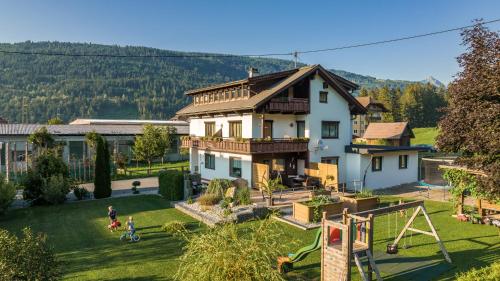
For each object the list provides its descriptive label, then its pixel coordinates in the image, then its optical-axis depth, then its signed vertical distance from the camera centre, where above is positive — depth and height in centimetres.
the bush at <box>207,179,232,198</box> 2212 -380
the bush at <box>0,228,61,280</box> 744 -294
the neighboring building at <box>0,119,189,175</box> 3903 -57
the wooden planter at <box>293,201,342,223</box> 1730 -423
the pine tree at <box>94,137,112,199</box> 2461 -300
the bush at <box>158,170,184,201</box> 2317 -382
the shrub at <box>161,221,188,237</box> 1600 -463
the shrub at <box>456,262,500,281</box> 760 -340
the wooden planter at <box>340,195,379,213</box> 1895 -421
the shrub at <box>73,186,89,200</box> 2405 -442
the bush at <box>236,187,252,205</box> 2042 -409
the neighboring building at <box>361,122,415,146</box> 5266 -82
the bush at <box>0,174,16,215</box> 1878 -356
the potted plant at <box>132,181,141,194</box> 2673 -460
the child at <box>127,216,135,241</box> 1492 -431
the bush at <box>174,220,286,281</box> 680 -266
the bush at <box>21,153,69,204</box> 2214 -287
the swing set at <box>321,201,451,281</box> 929 -345
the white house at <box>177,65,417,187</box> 2711 +50
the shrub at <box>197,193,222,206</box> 2084 -432
